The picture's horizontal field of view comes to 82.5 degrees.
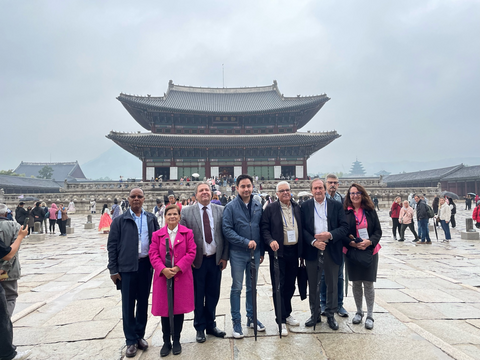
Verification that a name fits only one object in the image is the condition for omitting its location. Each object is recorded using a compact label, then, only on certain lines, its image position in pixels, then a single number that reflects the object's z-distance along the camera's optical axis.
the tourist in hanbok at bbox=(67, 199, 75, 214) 24.75
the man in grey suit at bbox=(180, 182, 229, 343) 3.72
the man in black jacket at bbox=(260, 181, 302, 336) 3.90
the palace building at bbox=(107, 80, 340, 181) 31.45
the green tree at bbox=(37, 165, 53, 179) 59.88
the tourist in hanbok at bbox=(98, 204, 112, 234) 14.23
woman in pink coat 3.32
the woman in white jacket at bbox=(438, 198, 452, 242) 10.80
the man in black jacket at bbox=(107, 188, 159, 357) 3.46
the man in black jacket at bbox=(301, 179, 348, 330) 3.94
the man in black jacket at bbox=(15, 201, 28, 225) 11.36
